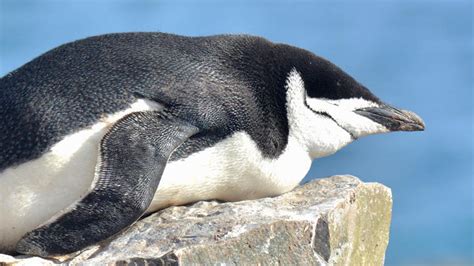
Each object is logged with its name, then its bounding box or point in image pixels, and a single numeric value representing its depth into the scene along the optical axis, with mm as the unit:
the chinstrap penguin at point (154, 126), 10125
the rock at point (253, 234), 9750
